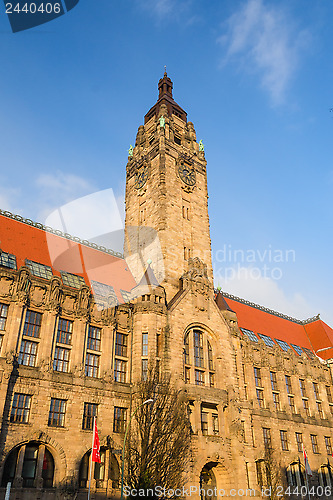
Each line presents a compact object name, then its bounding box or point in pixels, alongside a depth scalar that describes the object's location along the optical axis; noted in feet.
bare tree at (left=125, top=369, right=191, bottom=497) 99.55
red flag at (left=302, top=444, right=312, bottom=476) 138.70
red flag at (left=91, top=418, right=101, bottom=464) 94.32
